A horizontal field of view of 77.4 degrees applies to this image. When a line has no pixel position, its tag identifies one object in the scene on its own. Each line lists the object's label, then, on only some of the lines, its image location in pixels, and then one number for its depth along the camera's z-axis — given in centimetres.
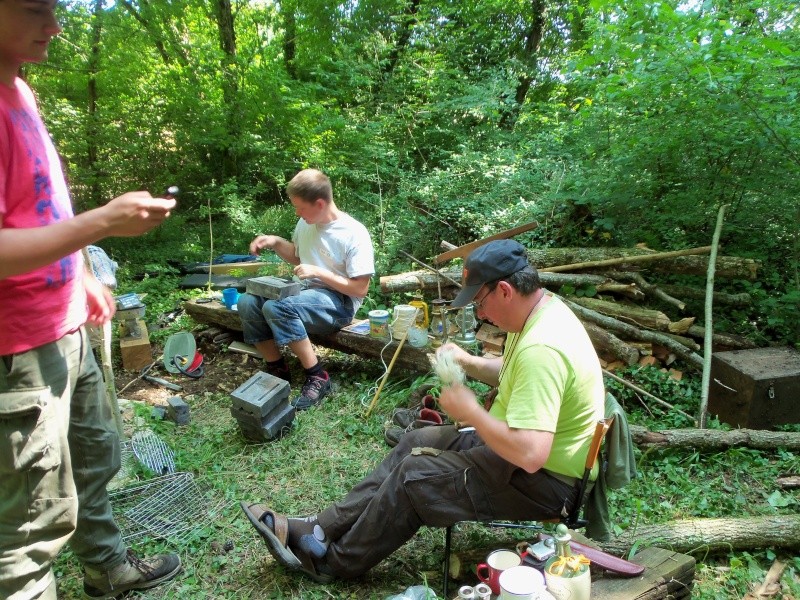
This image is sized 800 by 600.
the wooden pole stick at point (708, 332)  379
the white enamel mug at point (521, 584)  172
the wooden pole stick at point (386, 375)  395
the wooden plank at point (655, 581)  199
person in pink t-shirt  146
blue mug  499
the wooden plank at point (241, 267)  645
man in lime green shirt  193
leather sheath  205
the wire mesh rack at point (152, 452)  323
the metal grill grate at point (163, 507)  276
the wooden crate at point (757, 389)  363
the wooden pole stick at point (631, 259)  476
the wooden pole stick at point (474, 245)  443
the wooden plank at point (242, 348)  484
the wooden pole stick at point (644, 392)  389
